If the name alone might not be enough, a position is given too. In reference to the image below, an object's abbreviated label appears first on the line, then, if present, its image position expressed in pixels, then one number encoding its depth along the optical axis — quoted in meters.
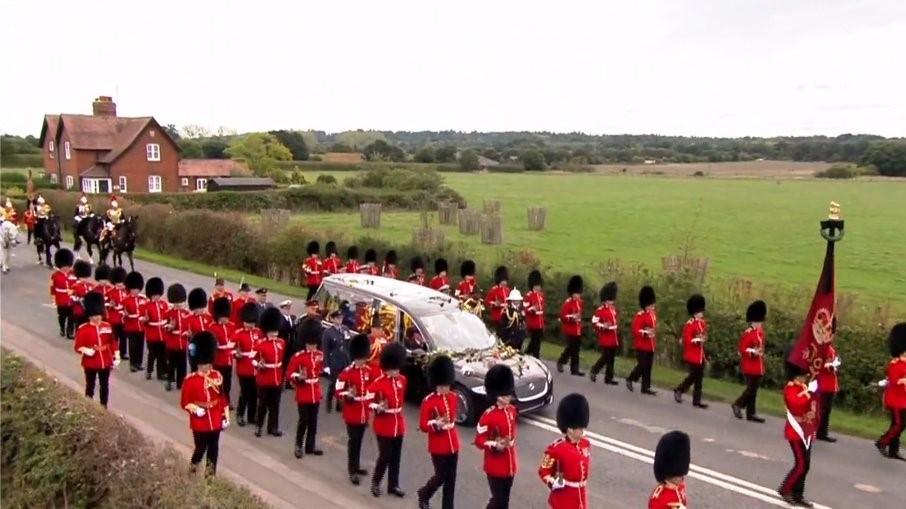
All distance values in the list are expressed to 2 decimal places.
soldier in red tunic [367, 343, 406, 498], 9.01
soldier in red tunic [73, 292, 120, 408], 11.17
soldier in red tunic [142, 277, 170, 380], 13.51
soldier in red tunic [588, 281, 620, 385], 14.20
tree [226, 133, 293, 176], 76.88
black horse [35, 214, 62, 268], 25.58
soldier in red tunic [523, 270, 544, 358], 15.43
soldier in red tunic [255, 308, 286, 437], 10.74
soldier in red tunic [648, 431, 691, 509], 6.62
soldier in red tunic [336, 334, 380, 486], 9.33
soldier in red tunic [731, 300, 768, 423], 12.15
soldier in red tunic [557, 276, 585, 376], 14.75
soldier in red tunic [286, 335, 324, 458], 10.05
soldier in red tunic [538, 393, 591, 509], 7.20
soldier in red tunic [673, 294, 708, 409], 12.96
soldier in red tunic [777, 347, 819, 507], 9.01
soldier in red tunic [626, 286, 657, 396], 13.60
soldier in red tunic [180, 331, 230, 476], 8.97
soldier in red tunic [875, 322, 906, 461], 10.57
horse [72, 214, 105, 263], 25.33
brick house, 57.97
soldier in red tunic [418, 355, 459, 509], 8.42
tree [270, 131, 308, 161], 102.69
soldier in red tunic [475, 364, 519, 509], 7.92
